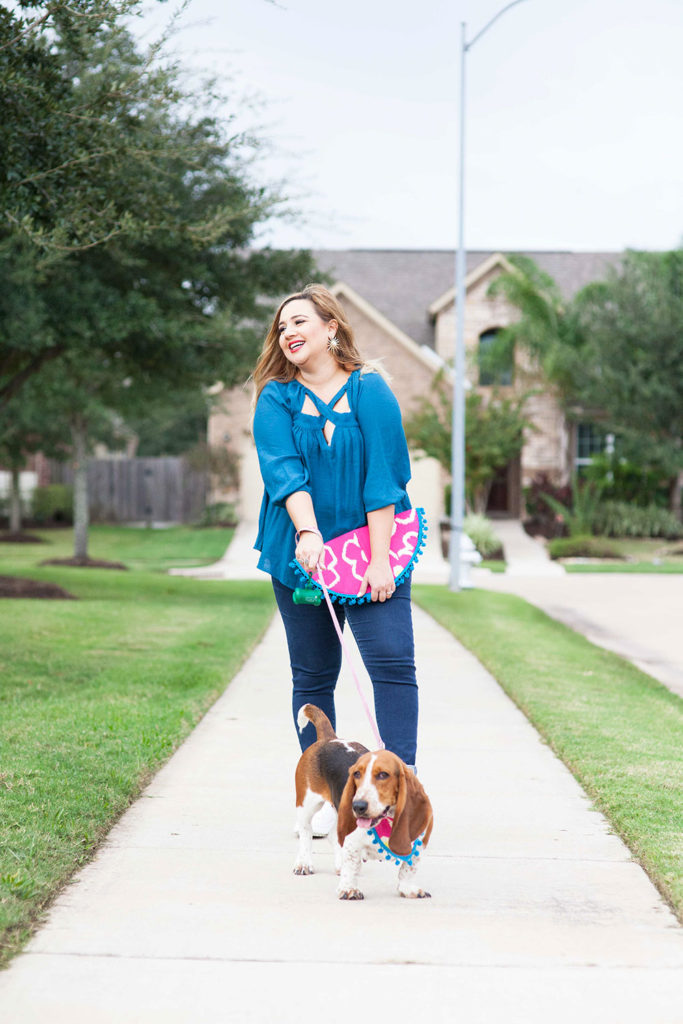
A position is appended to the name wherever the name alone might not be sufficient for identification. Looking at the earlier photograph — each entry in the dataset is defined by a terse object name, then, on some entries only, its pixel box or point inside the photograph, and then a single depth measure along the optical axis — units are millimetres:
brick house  31875
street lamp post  17172
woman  4066
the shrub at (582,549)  27656
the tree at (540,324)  31438
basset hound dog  3570
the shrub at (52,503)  35938
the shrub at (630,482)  31734
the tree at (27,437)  25359
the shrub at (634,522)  30312
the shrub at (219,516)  32219
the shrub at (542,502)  31438
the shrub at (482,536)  27438
